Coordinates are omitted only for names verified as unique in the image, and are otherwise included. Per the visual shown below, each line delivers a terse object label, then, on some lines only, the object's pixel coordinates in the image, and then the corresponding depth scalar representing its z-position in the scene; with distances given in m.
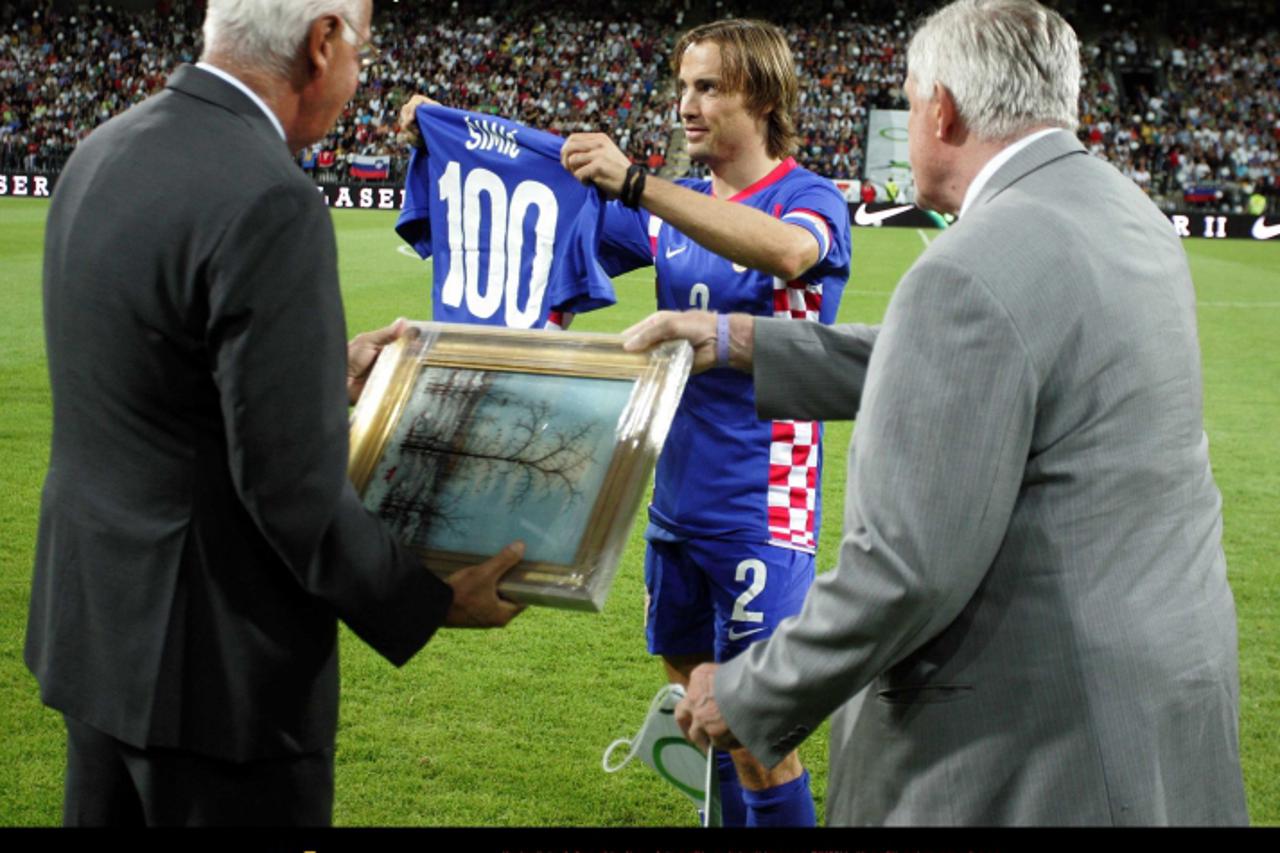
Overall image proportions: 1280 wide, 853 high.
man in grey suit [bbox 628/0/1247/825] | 1.65
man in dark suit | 1.66
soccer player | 3.13
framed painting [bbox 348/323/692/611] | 1.97
